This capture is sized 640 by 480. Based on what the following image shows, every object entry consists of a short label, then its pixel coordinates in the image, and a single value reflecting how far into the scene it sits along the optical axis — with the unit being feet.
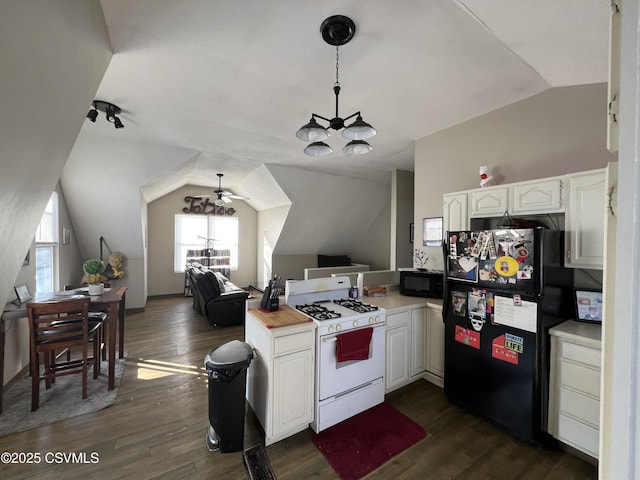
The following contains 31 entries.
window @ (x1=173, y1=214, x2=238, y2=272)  22.71
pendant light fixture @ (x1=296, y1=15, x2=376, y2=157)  5.48
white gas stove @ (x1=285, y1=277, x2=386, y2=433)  6.93
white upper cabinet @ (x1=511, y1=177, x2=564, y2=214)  7.04
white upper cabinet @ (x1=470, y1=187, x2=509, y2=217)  8.08
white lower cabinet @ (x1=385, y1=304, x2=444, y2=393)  8.52
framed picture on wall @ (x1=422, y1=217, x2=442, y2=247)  11.09
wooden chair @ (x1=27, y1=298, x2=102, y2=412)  7.45
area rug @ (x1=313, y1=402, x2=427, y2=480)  6.07
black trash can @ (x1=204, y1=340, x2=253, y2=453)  6.23
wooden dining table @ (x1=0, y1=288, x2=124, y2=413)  8.71
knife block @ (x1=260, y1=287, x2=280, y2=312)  7.65
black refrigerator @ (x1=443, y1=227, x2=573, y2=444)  6.44
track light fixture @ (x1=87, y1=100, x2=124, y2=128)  8.77
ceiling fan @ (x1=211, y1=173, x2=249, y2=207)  17.56
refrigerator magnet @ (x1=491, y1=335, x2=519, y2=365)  6.76
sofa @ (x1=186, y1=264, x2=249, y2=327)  14.34
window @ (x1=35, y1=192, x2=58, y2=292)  11.63
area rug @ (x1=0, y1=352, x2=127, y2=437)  7.18
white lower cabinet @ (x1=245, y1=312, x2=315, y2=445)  6.37
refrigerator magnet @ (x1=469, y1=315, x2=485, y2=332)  7.33
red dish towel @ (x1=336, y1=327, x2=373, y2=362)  7.01
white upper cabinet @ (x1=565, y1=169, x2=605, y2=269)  6.33
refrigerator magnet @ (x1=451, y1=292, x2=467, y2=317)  7.71
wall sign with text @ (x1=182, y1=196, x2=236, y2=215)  22.76
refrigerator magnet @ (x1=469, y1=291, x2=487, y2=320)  7.27
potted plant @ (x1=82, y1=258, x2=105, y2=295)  9.75
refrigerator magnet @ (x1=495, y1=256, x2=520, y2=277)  6.66
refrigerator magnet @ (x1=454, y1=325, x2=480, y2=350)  7.45
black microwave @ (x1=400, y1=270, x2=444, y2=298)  9.78
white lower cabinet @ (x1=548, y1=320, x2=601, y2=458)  5.95
